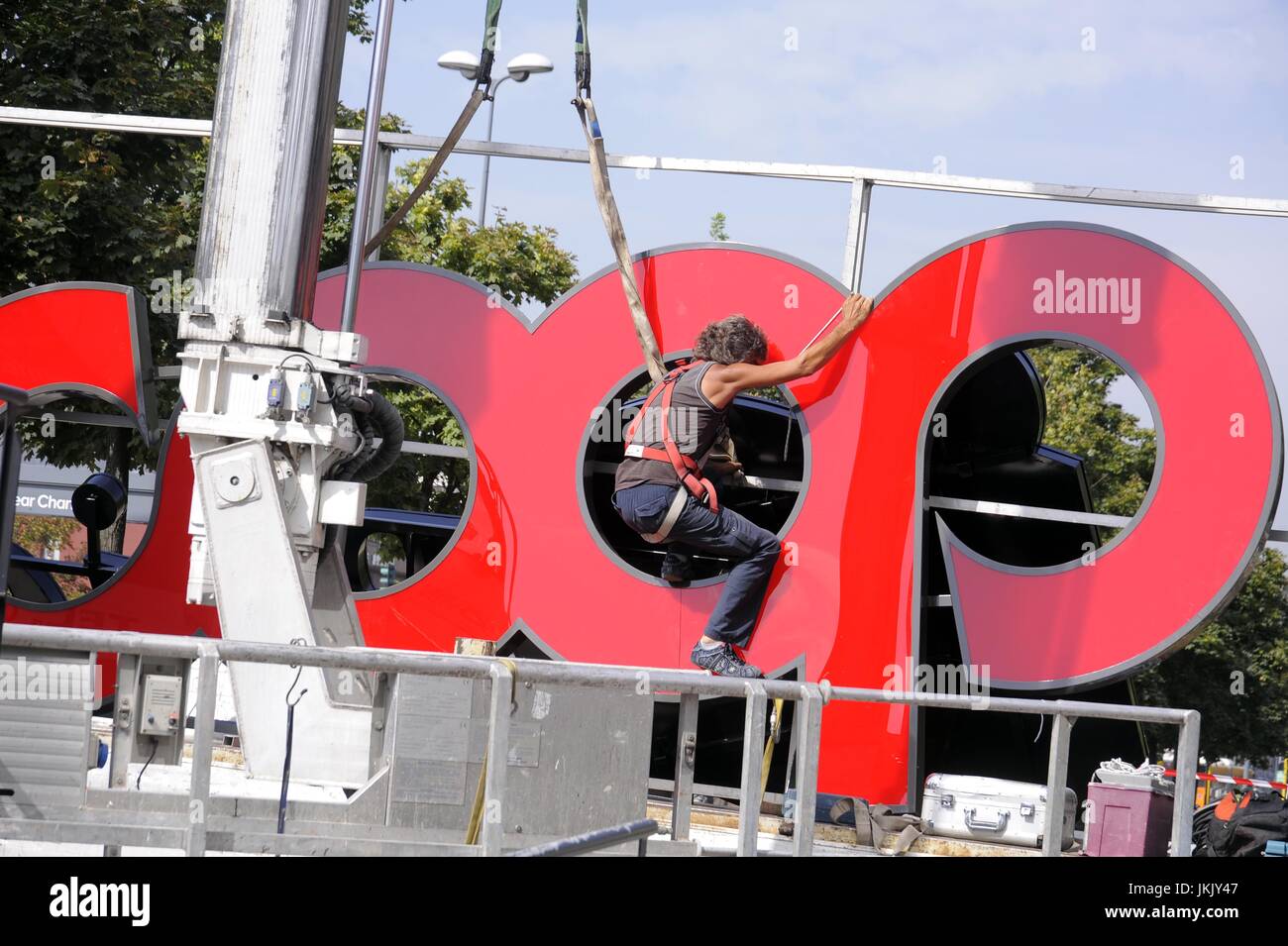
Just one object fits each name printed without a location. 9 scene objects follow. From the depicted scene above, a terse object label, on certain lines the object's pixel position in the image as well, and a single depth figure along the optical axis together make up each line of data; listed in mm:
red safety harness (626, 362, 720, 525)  15719
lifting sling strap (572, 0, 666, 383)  19375
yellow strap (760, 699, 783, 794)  14901
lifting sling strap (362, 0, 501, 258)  18891
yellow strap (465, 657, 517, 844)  12211
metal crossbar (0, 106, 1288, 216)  18594
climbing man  15719
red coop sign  17672
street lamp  48875
